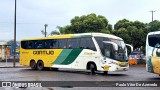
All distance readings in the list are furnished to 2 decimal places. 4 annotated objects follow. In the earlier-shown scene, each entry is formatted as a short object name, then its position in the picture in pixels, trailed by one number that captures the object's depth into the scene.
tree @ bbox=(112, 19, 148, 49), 51.59
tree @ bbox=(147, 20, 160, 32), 56.47
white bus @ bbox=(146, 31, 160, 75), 21.55
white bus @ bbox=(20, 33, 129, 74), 24.91
